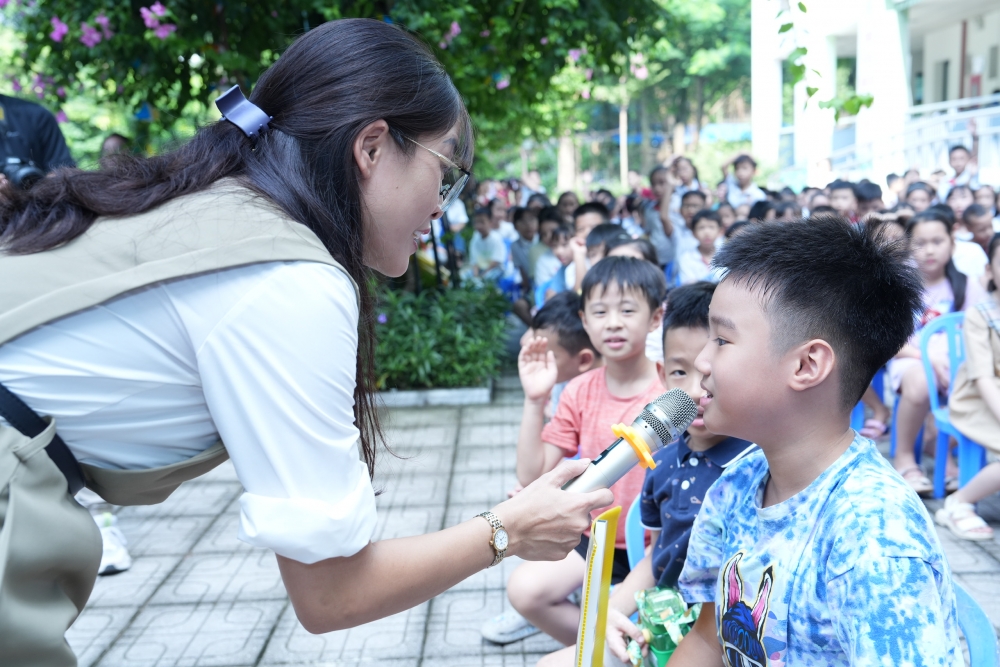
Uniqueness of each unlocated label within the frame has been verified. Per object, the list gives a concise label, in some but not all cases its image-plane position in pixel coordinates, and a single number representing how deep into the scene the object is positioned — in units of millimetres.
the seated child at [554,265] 6199
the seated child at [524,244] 8742
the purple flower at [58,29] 5352
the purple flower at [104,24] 5165
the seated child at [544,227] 7832
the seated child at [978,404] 3533
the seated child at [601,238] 5191
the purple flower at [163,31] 5051
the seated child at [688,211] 7781
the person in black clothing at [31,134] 3672
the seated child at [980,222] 6180
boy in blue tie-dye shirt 1274
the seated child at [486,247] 9868
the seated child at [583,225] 5313
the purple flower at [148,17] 4988
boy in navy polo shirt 1927
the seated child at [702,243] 6492
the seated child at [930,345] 4105
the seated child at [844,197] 7254
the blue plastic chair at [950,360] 3943
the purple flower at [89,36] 5246
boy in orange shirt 2418
